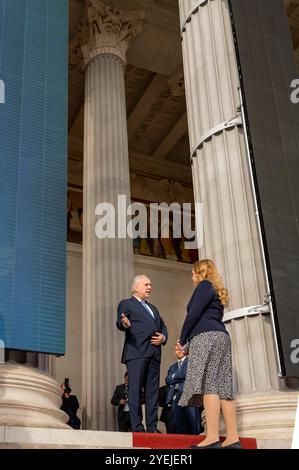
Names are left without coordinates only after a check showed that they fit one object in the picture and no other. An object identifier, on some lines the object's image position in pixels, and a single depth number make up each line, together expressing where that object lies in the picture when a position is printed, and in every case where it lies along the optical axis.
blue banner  5.71
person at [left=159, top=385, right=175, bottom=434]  7.64
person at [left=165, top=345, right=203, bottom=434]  7.10
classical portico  6.00
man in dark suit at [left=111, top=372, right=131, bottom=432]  8.95
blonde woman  4.62
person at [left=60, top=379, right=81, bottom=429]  9.53
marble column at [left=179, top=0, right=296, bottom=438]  5.66
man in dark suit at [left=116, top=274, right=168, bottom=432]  5.76
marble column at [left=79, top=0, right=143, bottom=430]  10.59
